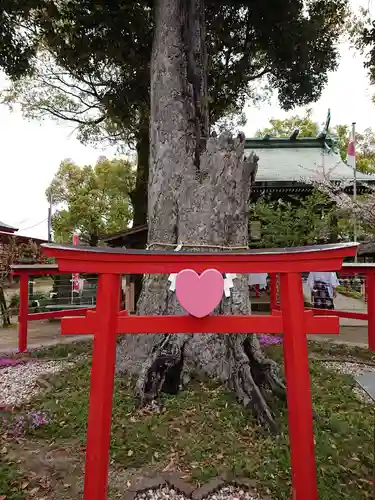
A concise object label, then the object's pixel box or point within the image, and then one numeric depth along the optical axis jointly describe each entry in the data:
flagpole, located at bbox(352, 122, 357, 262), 10.82
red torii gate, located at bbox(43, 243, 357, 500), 2.17
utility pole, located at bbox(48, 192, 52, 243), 24.83
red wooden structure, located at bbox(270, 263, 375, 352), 6.14
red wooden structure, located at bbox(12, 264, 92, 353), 6.41
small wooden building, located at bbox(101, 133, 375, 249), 10.42
